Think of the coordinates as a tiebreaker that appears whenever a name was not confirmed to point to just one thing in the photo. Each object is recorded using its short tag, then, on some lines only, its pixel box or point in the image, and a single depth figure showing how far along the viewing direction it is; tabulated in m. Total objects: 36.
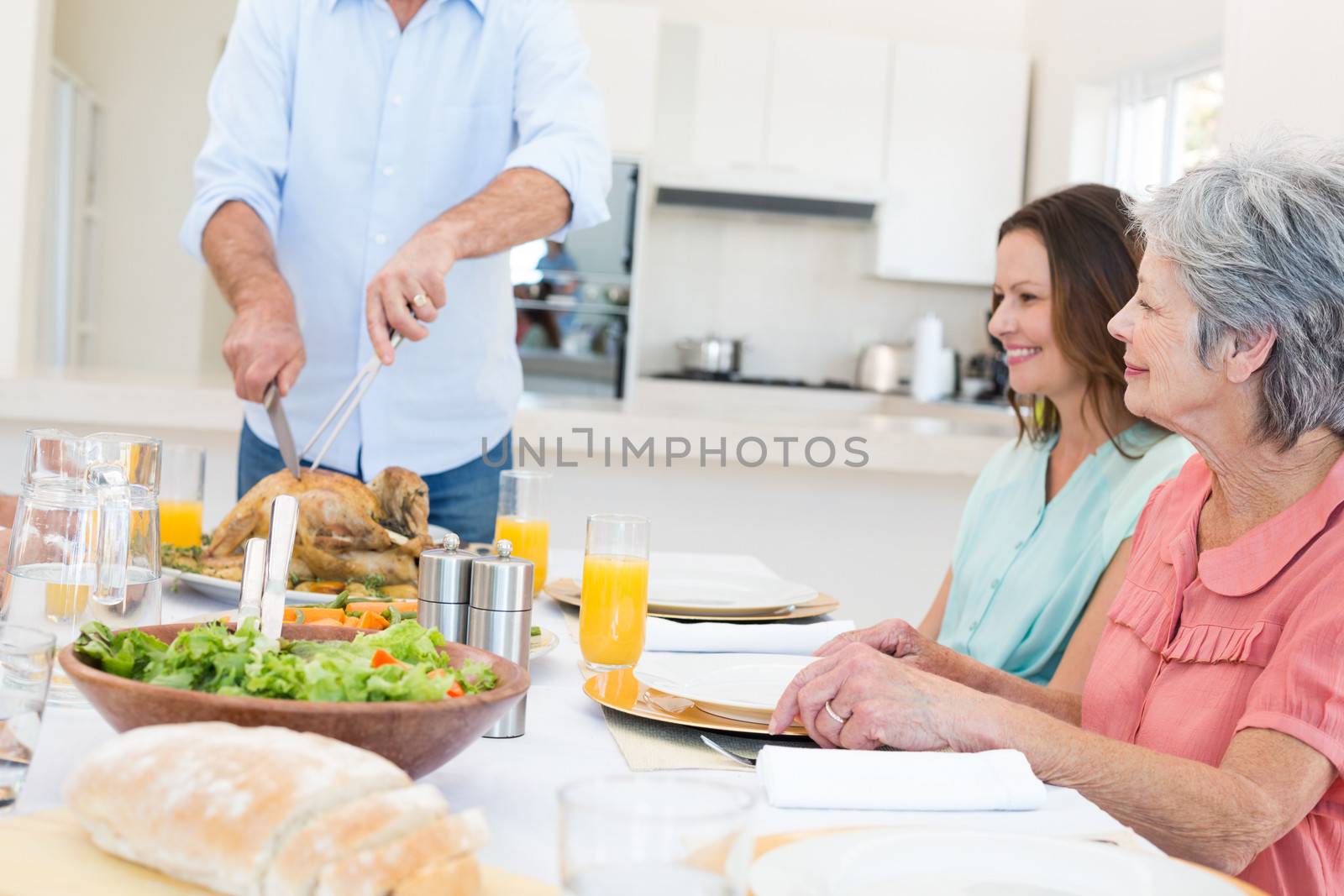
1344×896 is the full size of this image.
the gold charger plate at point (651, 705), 1.04
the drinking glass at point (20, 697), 0.72
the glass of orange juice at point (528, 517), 1.67
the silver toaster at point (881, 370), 5.89
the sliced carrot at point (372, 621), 1.05
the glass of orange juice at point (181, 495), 1.64
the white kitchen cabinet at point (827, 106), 5.64
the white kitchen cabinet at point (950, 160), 5.71
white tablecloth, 0.76
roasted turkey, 1.46
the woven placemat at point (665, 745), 0.96
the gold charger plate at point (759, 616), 1.61
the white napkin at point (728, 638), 1.33
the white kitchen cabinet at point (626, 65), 5.29
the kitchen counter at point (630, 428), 2.57
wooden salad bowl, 0.71
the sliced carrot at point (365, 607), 1.22
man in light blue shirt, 2.01
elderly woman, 1.02
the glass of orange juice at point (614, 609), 1.25
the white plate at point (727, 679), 1.08
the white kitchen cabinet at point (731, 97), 5.59
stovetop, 5.68
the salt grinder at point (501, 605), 0.99
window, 4.83
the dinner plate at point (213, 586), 1.39
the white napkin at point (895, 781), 0.86
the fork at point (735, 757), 0.97
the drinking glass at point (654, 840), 0.49
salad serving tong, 0.95
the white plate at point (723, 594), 1.63
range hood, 5.59
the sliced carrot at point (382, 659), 0.83
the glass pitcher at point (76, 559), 0.97
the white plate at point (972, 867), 0.70
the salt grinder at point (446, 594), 1.02
